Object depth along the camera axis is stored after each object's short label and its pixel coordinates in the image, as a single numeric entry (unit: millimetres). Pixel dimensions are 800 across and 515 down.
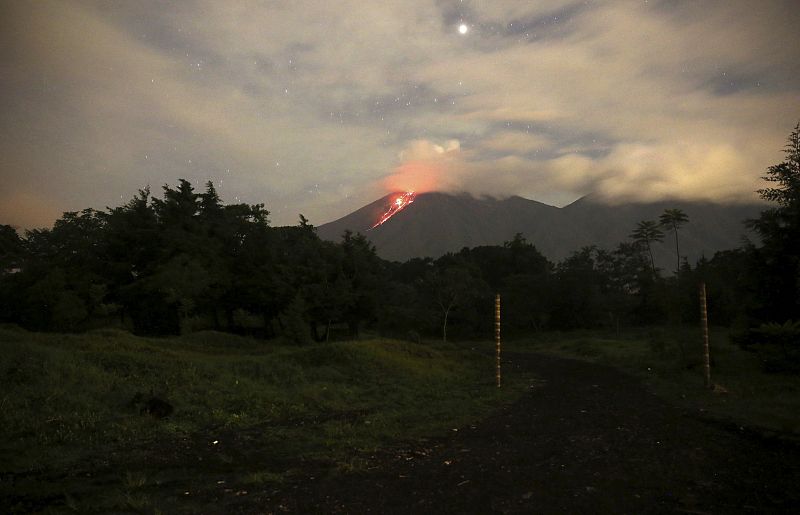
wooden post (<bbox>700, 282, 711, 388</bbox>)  15980
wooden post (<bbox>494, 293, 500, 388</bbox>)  18000
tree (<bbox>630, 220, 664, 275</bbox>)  79062
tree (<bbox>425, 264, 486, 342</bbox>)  50500
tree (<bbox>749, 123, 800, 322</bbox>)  17625
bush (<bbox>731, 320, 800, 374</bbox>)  15648
